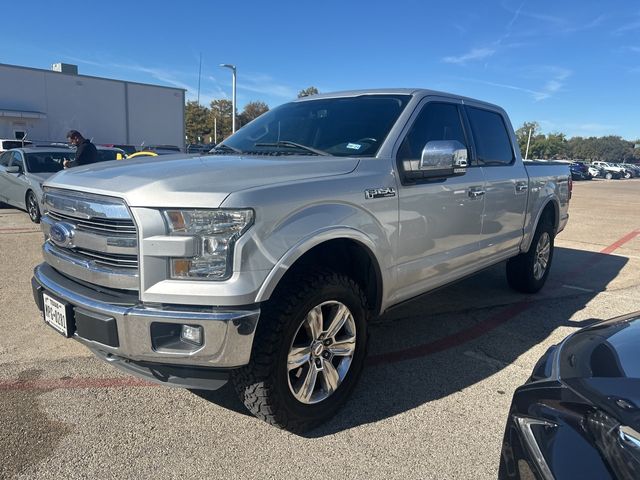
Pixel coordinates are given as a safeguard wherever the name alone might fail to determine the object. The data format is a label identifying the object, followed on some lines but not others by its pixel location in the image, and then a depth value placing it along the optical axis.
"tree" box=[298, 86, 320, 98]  49.40
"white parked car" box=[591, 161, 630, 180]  53.72
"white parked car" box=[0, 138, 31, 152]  19.36
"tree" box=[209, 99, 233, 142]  55.81
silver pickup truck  2.29
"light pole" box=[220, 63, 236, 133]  26.07
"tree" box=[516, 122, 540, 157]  78.85
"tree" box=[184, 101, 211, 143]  54.75
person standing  8.26
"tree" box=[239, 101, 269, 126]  56.09
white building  23.02
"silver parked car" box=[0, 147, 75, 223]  9.63
